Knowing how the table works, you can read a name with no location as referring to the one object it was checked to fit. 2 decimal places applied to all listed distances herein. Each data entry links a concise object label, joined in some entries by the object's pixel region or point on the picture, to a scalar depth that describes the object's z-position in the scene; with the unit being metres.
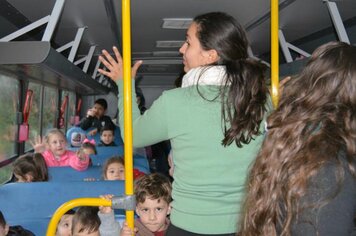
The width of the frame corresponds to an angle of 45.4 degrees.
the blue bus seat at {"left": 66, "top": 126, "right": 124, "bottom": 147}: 6.50
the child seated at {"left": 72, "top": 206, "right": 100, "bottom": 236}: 2.43
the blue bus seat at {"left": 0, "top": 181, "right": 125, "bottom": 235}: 2.59
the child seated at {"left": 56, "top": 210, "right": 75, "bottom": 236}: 2.65
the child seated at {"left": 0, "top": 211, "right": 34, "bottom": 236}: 2.28
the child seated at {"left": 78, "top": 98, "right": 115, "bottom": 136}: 6.67
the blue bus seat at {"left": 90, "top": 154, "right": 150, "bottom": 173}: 4.03
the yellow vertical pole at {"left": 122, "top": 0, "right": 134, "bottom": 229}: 1.33
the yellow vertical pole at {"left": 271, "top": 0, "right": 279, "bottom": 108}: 1.57
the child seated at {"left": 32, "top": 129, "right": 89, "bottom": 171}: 4.39
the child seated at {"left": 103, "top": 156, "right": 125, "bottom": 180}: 3.59
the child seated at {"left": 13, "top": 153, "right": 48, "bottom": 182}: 3.33
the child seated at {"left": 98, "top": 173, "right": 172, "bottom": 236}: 2.31
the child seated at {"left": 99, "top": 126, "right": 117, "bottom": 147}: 5.84
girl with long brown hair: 0.78
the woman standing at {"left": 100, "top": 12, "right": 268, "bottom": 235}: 1.29
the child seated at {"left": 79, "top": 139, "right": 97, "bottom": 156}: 4.89
